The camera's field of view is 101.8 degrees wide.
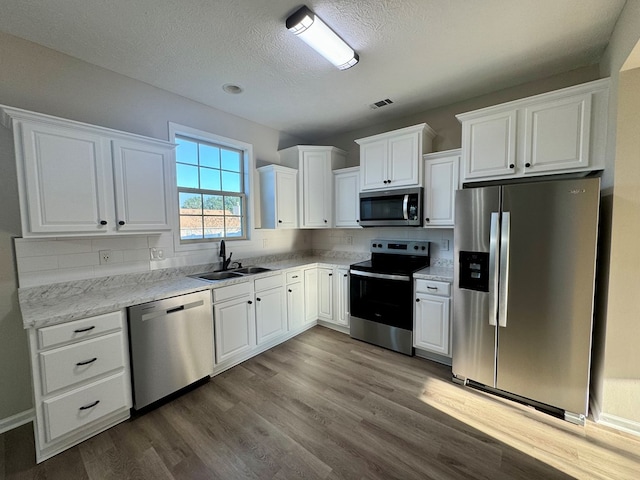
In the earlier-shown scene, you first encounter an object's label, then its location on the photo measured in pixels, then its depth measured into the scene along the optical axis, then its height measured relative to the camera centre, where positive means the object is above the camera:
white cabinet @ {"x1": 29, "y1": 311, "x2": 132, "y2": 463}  1.56 -0.99
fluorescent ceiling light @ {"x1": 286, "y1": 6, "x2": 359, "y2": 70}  1.65 +1.31
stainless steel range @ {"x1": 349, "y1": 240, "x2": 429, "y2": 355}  2.77 -0.80
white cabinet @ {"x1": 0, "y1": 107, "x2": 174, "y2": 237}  1.67 +0.37
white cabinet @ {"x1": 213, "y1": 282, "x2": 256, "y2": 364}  2.47 -0.95
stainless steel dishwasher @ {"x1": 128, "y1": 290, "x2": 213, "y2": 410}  1.94 -0.95
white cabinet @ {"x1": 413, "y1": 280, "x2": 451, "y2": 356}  2.55 -0.94
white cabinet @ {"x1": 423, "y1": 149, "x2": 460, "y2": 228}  2.69 +0.40
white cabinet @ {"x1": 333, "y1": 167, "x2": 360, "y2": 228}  3.46 +0.37
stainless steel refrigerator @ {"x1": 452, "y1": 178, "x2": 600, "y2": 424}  1.81 -0.50
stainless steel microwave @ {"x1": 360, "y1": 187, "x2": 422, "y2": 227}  2.86 +0.19
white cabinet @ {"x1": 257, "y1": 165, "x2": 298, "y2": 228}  3.34 +0.39
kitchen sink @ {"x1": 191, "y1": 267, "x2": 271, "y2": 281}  2.75 -0.53
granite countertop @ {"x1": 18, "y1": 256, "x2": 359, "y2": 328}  1.64 -0.52
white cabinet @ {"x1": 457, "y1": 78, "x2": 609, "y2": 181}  1.94 +0.72
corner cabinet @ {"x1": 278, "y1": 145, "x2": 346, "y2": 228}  3.57 +0.62
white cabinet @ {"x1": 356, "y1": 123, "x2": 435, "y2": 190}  2.84 +0.78
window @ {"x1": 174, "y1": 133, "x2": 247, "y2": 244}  2.84 +0.43
